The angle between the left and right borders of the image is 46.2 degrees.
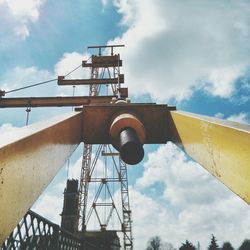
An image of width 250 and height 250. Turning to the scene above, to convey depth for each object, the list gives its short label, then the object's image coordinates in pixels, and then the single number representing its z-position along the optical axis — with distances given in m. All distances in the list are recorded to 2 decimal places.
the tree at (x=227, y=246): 66.69
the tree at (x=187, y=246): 50.07
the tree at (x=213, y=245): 59.56
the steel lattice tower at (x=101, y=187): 32.61
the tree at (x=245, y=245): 68.99
